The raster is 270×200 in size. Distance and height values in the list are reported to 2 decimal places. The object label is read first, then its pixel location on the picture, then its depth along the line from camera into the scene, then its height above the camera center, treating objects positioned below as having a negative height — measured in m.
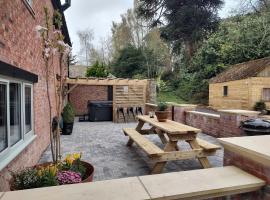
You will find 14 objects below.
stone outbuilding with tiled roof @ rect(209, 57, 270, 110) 14.67 +0.67
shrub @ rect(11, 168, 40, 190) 2.26 -0.88
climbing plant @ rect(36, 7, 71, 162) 2.91 +0.65
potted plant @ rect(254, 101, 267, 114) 14.08 -0.73
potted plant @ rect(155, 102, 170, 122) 5.23 -0.40
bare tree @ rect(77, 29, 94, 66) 25.11 +5.78
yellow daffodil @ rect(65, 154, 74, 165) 2.89 -0.85
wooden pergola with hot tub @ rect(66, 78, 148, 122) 11.23 +0.23
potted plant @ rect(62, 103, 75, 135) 7.76 -0.90
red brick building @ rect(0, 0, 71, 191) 2.83 +0.10
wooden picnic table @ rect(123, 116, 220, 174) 3.90 -0.97
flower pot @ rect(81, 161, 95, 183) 2.74 -1.00
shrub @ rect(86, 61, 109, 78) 15.64 +1.59
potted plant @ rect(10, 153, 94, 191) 2.29 -0.90
